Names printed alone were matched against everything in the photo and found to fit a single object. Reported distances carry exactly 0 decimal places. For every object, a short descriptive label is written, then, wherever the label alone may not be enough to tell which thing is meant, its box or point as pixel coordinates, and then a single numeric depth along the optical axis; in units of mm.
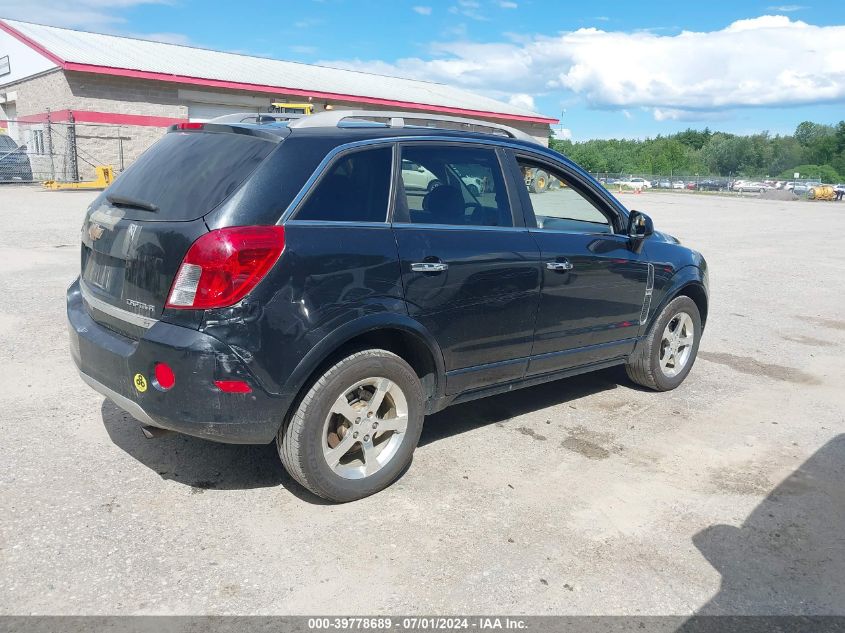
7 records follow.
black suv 3250
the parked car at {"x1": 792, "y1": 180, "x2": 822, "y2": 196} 60375
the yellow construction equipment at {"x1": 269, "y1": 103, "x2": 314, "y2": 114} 28417
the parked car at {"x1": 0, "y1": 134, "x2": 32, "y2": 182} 26719
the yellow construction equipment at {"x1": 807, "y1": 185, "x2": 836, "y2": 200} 55250
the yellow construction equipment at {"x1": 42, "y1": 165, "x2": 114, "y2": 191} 24962
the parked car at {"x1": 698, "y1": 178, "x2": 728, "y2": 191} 71375
